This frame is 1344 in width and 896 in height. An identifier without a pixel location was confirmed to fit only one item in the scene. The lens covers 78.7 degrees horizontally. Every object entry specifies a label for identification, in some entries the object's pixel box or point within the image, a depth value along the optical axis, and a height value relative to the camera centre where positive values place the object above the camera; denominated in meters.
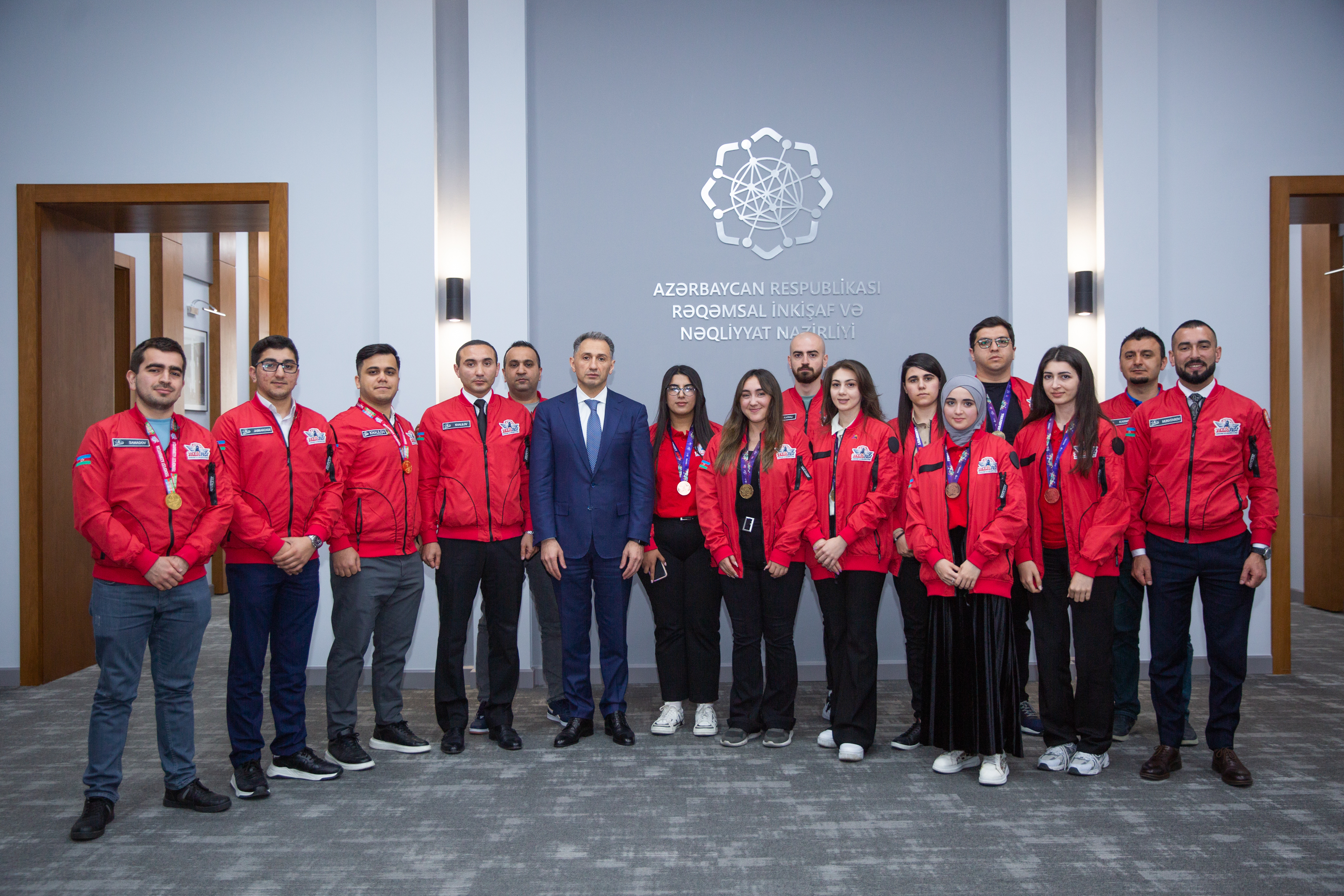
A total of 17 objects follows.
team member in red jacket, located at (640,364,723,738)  3.66 -0.59
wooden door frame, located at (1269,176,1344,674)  4.69 +0.59
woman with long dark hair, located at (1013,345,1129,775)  3.03 -0.41
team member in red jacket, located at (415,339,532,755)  3.50 -0.36
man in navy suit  3.56 -0.29
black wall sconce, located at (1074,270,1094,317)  4.70 +0.82
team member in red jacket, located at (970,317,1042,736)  3.59 +0.24
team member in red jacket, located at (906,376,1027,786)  2.99 -0.50
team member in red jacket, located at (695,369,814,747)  3.46 -0.41
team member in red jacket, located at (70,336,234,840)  2.68 -0.35
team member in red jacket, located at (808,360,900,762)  3.30 -0.39
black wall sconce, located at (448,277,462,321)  4.65 +0.82
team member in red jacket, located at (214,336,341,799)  3.03 -0.39
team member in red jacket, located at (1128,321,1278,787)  3.09 -0.32
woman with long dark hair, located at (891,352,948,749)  3.25 -0.24
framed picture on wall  8.02 +0.78
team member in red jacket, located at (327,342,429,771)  3.30 -0.38
